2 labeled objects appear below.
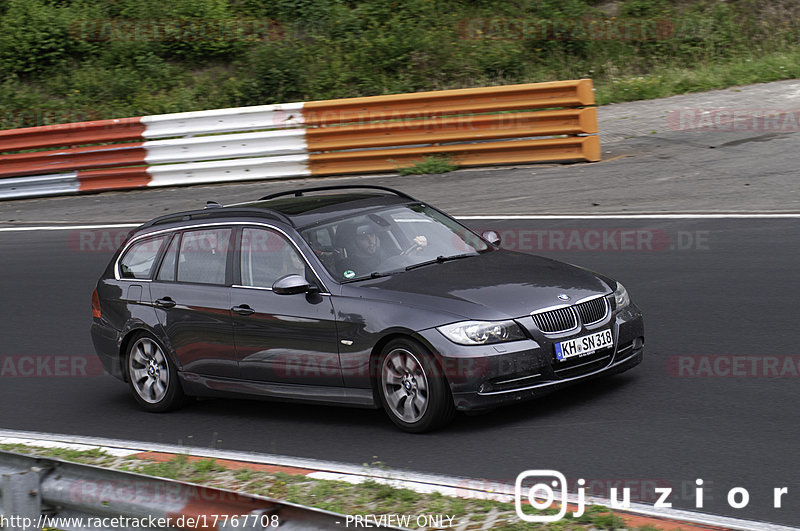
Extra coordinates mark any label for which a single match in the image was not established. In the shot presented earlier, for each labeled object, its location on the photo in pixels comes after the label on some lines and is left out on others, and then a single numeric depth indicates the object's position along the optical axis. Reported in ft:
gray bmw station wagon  46.65
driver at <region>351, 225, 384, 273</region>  52.24
